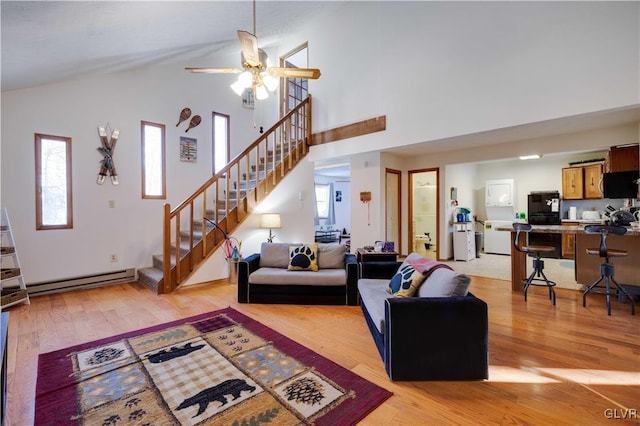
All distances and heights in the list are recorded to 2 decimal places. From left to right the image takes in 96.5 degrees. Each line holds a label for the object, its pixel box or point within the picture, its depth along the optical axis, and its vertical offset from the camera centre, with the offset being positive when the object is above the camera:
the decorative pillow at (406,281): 2.41 -0.62
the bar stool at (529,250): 3.68 -0.53
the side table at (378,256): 3.86 -0.61
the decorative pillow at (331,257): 3.85 -0.62
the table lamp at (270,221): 5.09 -0.17
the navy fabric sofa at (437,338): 1.99 -0.89
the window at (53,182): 4.11 +0.45
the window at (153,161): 5.15 +0.94
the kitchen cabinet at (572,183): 6.33 +0.61
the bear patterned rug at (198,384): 1.70 -1.20
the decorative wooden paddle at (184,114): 5.57 +1.93
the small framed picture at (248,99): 6.57 +2.62
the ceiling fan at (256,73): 2.93 +1.52
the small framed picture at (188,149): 5.61 +1.25
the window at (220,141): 6.14 +1.55
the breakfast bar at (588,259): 3.71 -0.69
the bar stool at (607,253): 3.17 -0.52
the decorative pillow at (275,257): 3.99 -0.64
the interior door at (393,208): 6.11 +0.06
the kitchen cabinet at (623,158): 4.08 +0.75
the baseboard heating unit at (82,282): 4.09 -1.08
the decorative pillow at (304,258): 3.74 -0.62
